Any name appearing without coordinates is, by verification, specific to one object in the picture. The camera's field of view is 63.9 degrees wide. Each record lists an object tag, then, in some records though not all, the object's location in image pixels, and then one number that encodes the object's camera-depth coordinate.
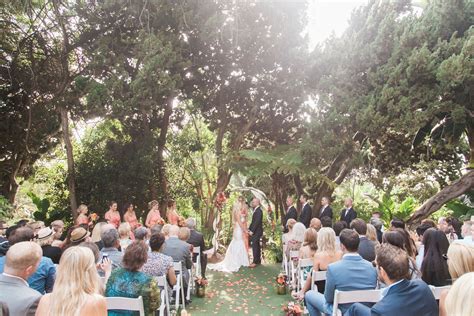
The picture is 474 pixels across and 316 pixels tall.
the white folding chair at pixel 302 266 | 6.18
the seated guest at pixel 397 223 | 6.72
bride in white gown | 10.32
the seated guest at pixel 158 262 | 5.23
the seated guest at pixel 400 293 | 3.03
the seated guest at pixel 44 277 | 4.01
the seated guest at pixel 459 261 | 3.06
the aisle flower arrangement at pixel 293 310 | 5.52
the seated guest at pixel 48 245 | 5.14
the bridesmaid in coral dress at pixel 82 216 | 9.13
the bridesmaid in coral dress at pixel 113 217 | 10.09
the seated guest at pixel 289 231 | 9.11
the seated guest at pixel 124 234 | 6.46
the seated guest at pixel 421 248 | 5.45
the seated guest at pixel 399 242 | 4.84
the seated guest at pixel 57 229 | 6.42
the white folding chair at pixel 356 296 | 3.90
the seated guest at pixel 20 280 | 2.90
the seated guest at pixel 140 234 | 6.20
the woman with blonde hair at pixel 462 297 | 1.91
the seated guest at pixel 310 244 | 6.45
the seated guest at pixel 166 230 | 7.31
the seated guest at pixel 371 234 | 6.38
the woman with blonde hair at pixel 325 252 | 5.20
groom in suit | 10.64
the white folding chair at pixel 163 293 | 5.07
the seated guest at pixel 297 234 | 8.60
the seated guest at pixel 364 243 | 5.78
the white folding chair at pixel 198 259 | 8.13
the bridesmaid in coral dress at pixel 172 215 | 11.04
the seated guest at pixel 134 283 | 3.89
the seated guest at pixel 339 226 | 6.80
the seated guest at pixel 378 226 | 7.85
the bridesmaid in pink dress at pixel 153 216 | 10.52
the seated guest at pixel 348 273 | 4.17
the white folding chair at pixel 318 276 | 5.07
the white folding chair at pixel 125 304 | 3.67
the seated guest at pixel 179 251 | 6.51
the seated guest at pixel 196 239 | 8.15
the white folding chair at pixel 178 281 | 6.21
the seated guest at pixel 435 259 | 4.75
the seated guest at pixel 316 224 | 7.82
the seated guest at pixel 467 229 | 6.62
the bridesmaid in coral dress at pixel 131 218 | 10.48
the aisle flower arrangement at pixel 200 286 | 7.59
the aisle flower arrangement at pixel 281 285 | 7.72
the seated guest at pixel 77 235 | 5.13
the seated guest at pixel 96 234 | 7.88
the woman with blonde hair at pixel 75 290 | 2.52
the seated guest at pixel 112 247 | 5.04
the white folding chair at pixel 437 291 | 3.93
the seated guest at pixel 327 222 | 7.56
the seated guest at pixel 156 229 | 7.32
